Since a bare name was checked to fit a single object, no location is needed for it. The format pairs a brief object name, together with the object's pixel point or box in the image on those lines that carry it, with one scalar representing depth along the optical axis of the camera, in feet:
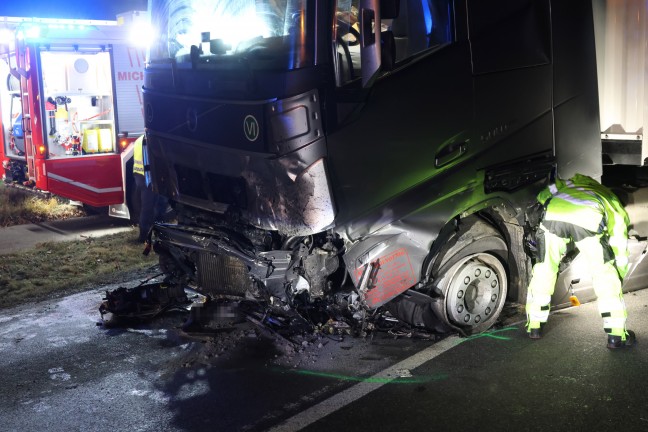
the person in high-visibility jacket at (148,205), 18.74
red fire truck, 32.96
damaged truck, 14.26
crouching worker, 16.07
